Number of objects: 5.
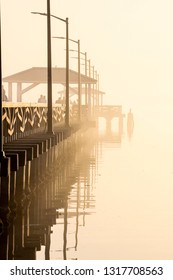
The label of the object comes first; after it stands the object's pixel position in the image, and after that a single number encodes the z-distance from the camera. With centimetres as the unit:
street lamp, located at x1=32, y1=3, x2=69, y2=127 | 5132
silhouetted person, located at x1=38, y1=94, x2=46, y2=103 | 11312
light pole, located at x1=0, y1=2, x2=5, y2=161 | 2895
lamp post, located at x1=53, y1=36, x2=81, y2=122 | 8769
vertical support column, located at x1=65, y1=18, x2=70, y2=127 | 6693
